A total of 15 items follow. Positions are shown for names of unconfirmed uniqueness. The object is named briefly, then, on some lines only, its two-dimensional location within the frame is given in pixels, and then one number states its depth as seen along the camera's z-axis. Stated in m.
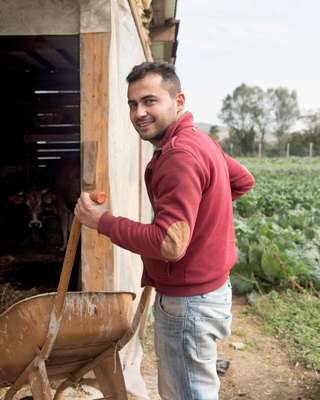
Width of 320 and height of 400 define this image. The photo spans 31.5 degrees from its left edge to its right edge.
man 2.53
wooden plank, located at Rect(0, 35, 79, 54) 5.71
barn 3.81
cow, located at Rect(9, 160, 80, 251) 8.31
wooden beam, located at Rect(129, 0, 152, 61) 4.81
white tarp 3.97
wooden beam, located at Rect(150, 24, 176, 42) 8.73
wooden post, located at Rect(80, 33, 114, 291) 3.79
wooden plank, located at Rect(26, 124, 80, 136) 9.46
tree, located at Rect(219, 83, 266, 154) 90.61
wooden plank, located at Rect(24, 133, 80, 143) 8.29
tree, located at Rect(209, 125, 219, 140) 80.92
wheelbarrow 2.73
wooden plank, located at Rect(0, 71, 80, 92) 8.82
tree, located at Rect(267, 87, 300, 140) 91.50
